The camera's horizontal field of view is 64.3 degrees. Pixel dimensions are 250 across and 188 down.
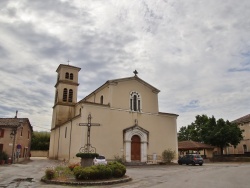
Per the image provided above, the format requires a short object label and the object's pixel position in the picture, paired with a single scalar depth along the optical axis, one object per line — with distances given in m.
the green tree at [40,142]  48.93
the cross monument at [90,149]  20.67
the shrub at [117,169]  11.48
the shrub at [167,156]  24.95
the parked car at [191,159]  23.05
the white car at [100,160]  17.62
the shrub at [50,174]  10.80
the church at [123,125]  22.24
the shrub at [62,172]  11.13
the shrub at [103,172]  10.73
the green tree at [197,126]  43.70
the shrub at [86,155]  12.75
